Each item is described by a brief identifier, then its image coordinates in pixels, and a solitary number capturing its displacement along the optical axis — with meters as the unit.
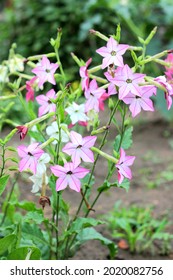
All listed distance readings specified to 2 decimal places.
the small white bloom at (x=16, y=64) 0.94
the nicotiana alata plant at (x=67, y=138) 0.74
